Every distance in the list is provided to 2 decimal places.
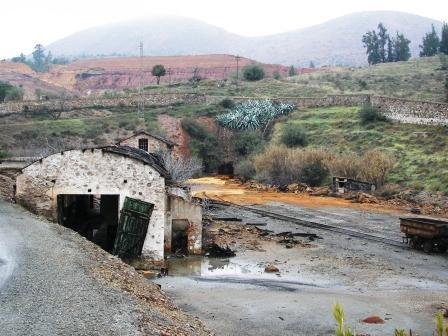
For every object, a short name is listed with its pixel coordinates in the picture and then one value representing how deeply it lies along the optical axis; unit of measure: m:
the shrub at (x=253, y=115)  70.84
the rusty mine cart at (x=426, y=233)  27.39
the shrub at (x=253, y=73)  97.81
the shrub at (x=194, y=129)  68.16
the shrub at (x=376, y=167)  48.47
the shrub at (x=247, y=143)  66.12
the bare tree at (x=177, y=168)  39.59
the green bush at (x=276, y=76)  99.18
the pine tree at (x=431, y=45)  117.83
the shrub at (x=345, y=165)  50.28
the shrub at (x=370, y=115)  62.06
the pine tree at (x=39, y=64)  175.40
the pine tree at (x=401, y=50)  124.25
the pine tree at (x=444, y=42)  111.12
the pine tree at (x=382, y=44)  124.69
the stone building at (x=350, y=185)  48.34
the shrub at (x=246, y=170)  59.09
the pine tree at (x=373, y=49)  124.75
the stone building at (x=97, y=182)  23.09
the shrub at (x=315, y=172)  53.03
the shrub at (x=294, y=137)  62.31
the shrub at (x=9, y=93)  80.69
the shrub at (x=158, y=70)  100.81
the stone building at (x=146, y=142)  44.88
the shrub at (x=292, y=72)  116.60
